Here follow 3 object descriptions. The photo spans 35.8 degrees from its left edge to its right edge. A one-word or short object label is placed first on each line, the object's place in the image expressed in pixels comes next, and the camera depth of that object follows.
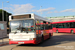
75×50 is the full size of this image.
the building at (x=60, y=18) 73.98
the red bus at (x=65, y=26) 25.67
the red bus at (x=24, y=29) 9.17
